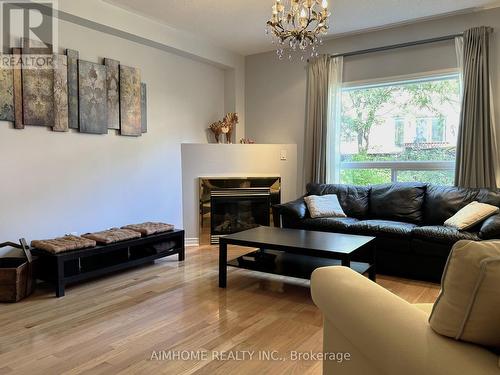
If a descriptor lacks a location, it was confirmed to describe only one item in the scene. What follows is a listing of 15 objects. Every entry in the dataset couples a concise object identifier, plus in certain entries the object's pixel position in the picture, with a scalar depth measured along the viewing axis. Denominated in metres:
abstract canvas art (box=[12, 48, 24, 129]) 3.28
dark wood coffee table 2.86
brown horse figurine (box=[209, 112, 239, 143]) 5.41
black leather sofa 3.37
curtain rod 4.18
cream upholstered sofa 0.91
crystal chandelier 2.84
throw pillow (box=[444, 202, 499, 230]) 3.37
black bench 3.05
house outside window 4.35
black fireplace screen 5.08
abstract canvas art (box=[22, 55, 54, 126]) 3.36
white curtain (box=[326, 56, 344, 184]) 4.88
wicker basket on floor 2.88
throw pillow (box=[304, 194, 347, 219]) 4.21
